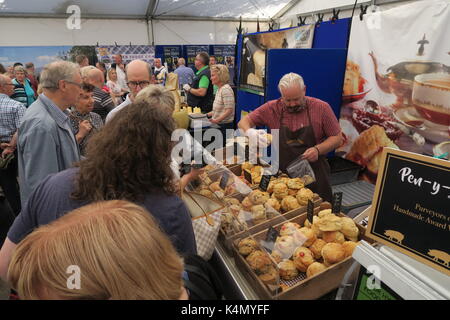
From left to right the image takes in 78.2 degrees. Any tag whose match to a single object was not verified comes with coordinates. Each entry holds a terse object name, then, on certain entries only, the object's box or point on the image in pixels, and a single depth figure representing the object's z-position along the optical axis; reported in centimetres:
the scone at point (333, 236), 149
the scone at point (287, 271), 139
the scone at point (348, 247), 141
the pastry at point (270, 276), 125
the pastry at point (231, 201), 187
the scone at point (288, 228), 158
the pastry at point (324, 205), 184
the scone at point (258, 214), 173
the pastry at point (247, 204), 186
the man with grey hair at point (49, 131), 186
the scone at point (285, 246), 148
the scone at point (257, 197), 187
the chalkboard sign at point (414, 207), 89
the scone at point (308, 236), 152
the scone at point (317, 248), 146
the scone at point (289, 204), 186
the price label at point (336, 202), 164
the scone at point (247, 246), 145
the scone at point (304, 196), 188
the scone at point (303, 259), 139
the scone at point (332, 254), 136
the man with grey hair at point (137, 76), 270
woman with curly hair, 114
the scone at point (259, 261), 133
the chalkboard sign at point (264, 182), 205
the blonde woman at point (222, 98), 446
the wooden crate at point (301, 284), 122
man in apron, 256
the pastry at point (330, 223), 152
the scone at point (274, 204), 186
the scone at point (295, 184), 202
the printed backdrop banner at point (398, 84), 332
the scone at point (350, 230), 151
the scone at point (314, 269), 133
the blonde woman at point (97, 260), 62
